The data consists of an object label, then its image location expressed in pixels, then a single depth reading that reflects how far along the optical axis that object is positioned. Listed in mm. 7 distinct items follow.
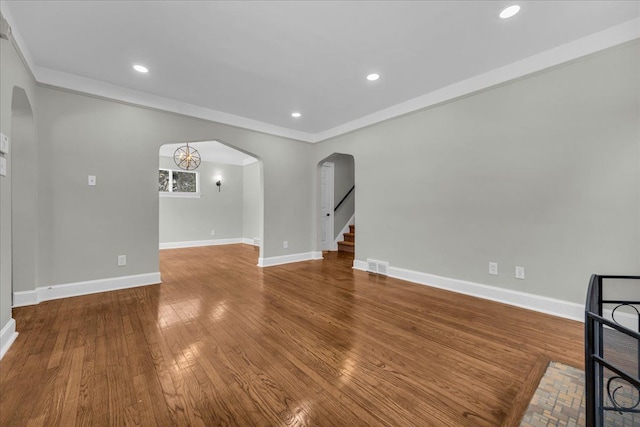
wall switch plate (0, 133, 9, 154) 1951
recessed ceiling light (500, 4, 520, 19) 2002
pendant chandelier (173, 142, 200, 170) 6188
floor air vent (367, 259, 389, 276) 4104
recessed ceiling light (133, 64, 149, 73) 2855
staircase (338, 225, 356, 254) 6305
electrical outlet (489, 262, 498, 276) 2959
